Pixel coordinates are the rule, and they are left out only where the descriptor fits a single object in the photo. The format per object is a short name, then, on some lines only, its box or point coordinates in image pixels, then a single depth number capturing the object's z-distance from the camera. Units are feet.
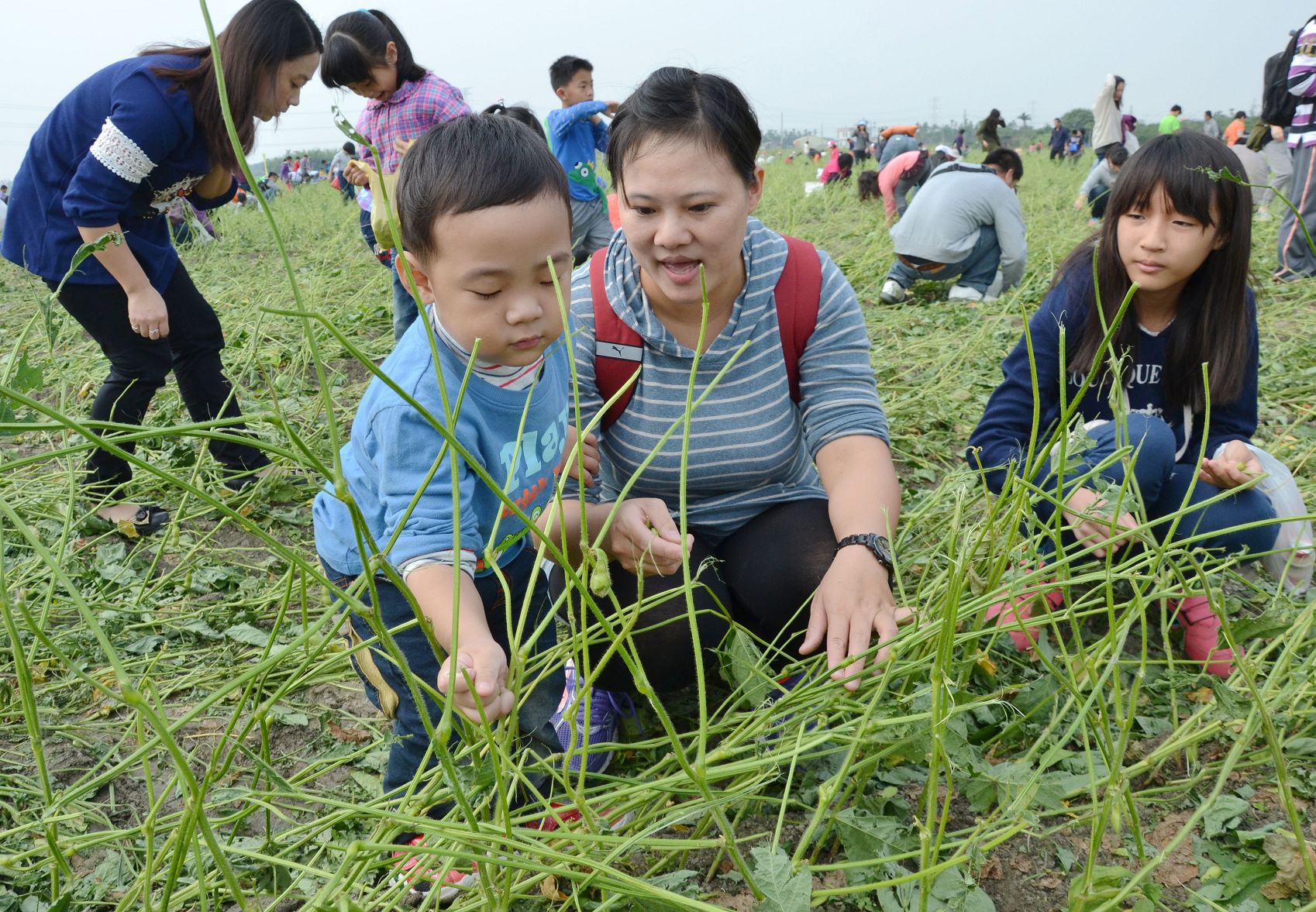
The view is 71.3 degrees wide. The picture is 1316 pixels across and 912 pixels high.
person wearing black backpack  12.82
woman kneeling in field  3.87
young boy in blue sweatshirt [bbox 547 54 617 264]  11.19
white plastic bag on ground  4.71
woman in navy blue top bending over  5.82
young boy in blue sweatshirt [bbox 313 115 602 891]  3.09
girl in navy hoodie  4.78
